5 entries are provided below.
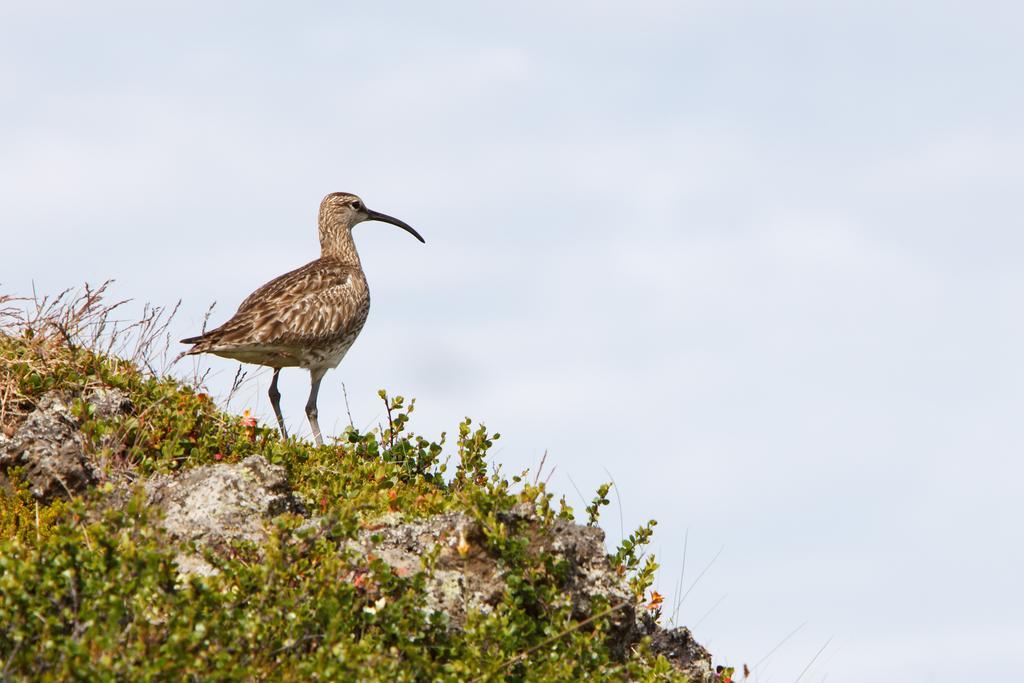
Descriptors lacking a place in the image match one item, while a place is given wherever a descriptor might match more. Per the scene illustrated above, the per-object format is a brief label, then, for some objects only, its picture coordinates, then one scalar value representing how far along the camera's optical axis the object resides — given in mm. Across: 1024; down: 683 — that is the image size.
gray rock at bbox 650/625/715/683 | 19047
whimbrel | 26219
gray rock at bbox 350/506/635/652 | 16672
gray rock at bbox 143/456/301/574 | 17281
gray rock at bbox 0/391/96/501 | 20047
